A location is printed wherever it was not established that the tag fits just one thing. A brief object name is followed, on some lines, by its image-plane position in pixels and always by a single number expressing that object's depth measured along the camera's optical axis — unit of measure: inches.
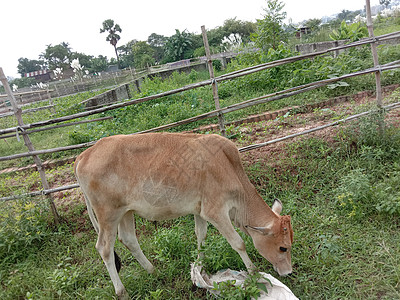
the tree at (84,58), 2179.1
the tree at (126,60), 2380.2
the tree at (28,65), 2873.3
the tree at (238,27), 1712.6
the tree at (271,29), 352.1
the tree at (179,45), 1374.3
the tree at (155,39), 2977.4
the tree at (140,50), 1688.9
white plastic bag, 99.0
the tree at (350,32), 349.4
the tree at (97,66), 2043.6
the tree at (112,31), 2496.3
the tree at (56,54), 2486.5
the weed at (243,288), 96.4
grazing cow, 107.0
